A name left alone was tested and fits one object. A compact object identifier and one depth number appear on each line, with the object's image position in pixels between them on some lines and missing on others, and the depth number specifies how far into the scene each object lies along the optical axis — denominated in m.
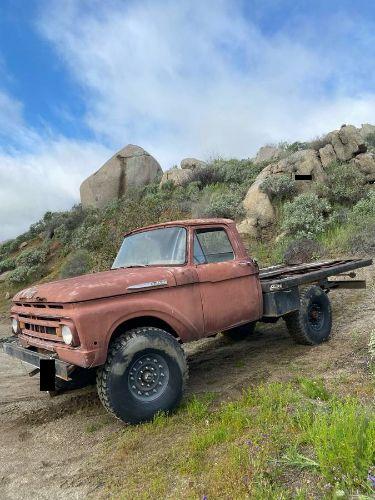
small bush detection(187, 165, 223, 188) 20.22
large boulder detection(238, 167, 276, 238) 14.11
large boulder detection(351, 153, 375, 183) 15.57
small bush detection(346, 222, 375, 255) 10.76
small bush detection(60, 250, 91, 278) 16.08
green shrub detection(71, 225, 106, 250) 18.16
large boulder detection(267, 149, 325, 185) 15.98
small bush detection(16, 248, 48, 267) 20.01
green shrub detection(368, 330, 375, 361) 4.41
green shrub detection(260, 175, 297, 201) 15.10
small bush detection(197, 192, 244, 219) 15.24
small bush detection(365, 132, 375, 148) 22.10
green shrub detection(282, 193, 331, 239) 12.71
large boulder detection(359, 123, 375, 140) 25.51
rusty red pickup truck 3.79
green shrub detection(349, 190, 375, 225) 12.27
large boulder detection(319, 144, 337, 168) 16.88
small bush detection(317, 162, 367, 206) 14.39
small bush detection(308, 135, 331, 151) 18.34
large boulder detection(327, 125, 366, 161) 17.02
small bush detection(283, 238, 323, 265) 11.38
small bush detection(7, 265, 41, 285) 18.23
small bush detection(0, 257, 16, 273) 21.09
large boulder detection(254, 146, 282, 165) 20.99
